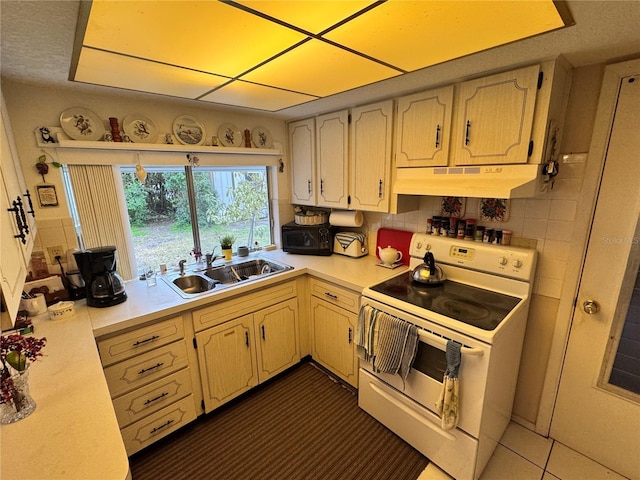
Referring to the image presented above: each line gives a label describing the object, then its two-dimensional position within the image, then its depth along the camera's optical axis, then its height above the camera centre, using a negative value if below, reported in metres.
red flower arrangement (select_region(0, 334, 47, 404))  0.89 -0.55
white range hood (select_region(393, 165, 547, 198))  1.37 -0.04
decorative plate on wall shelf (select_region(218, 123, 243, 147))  2.29 +0.36
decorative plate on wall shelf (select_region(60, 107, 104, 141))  1.68 +0.35
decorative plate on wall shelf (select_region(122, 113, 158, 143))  1.89 +0.36
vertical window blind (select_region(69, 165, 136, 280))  1.80 -0.17
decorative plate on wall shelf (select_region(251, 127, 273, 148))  2.49 +0.36
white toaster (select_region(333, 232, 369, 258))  2.45 -0.58
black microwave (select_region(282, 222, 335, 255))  2.54 -0.54
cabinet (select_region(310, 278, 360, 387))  2.02 -1.12
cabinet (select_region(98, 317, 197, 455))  1.52 -1.11
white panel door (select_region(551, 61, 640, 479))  1.34 -0.77
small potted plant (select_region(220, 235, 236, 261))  2.47 -0.57
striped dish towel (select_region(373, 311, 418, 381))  1.50 -0.90
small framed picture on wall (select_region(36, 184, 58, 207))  1.68 -0.07
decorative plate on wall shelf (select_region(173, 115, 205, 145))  2.08 +0.37
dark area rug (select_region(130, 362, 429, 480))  1.60 -1.60
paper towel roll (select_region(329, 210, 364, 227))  2.42 -0.35
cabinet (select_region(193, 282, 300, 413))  1.85 -1.16
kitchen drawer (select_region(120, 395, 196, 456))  1.61 -1.42
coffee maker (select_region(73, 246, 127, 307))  1.60 -0.52
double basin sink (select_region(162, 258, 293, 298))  2.08 -0.74
